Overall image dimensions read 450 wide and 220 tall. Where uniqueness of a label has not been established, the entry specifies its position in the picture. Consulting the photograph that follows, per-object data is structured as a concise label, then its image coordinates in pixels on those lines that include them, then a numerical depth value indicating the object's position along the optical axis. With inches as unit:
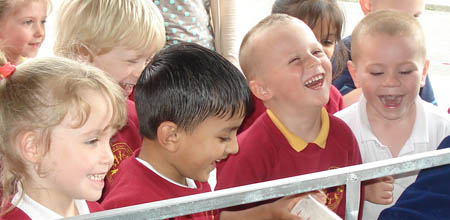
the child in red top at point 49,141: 50.3
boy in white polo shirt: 62.1
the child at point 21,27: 65.9
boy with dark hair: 55.2
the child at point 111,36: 64.2
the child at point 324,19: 75.0
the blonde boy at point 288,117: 57.8
